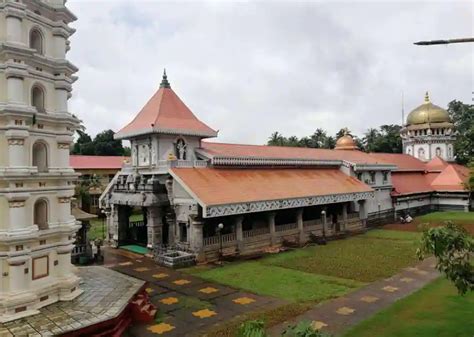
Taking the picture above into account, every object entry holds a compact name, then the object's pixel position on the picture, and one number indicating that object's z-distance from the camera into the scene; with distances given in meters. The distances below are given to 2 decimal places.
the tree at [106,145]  68.75
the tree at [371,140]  69.12
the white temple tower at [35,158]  11.87
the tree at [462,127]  50.20
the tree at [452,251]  8.37
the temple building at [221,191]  22.38
